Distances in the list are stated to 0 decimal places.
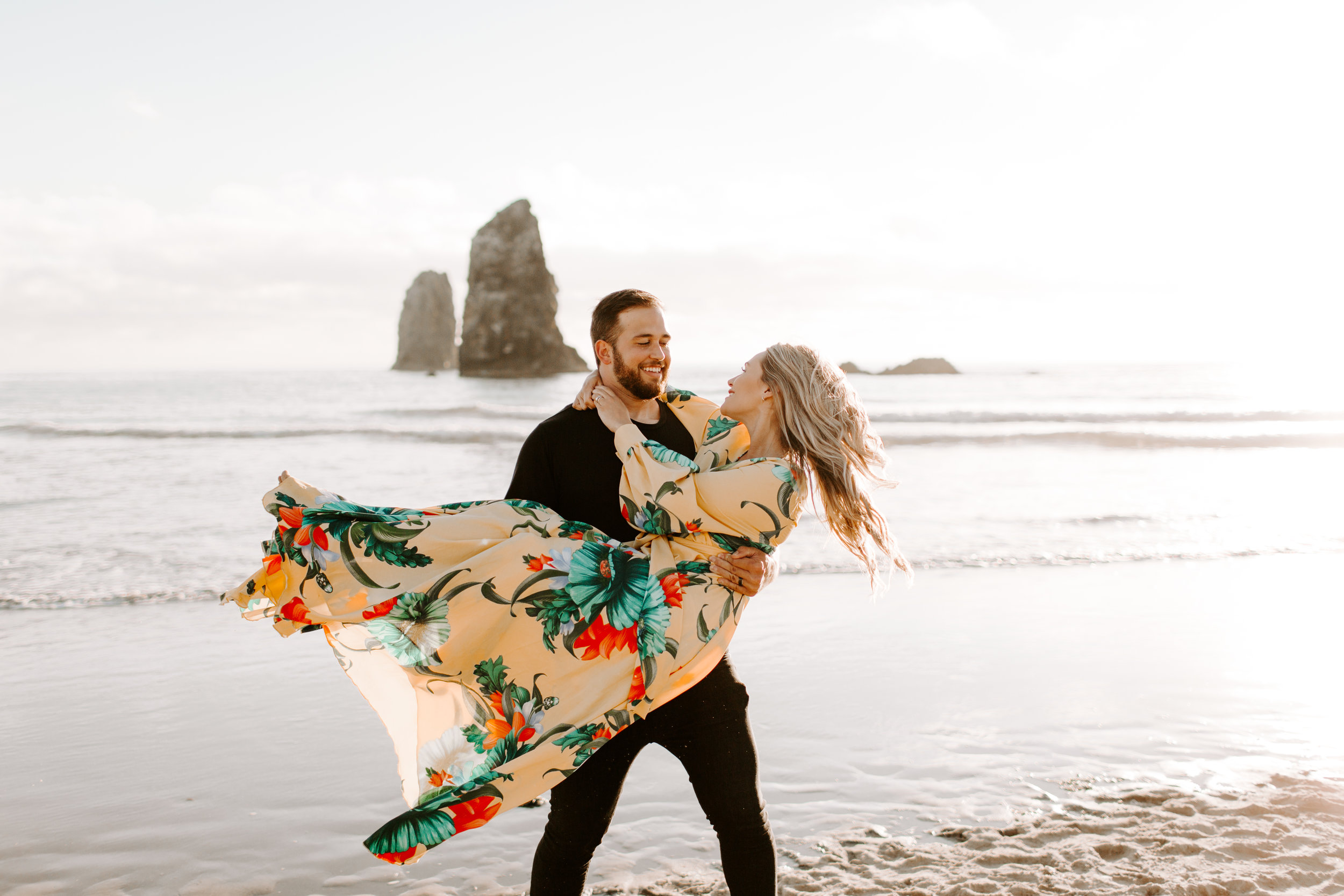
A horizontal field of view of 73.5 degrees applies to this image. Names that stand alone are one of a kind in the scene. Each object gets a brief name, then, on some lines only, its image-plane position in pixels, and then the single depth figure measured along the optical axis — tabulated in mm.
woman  2334
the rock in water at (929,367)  60812
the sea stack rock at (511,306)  61969
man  2404
